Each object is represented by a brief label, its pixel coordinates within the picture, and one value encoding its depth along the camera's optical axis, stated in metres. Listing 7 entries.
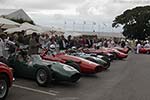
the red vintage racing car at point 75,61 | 8.23
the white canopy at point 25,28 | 14.95
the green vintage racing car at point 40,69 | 6.70
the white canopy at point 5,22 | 13.06
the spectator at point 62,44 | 13.46
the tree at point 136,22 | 47.12
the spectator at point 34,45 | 8.46
